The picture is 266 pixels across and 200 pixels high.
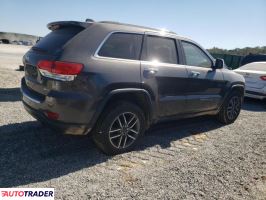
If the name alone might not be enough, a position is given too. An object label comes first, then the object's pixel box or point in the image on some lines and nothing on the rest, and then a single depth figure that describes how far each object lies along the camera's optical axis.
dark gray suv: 3.61
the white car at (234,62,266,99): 8.91
